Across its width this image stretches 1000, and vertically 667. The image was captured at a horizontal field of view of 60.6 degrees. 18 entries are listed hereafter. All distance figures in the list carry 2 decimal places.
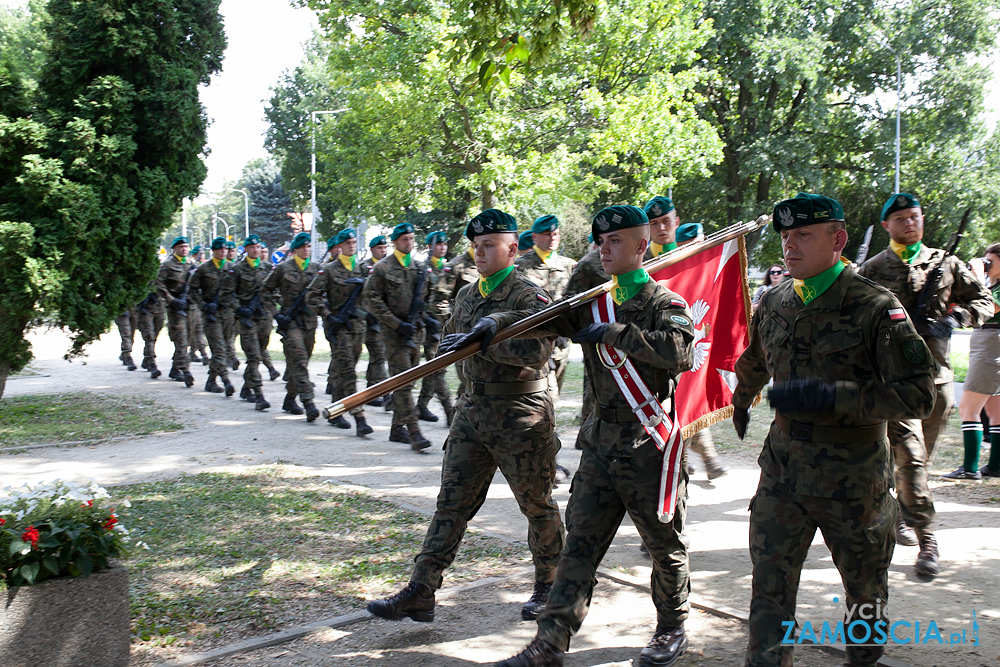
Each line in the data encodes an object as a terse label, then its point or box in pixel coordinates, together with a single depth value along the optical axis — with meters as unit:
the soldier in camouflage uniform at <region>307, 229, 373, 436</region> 11.55
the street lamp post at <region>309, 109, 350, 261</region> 42.69
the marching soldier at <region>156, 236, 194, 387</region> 15.89
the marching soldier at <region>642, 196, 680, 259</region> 7.24
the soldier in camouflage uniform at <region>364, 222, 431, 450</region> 10.18
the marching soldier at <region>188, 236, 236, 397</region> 14.18
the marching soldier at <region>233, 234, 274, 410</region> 13.15
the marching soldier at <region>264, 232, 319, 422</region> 11.83
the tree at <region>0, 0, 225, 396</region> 9.37
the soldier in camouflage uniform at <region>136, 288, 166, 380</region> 16.44
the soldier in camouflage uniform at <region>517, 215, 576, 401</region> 9.12
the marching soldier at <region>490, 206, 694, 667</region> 3.88
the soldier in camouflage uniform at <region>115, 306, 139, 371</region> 17.61
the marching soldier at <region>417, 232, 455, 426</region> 10.69
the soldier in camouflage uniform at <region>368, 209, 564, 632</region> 4.62
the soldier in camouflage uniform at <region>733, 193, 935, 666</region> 3.32
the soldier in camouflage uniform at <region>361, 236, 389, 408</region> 10.64
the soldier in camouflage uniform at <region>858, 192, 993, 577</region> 5.47
